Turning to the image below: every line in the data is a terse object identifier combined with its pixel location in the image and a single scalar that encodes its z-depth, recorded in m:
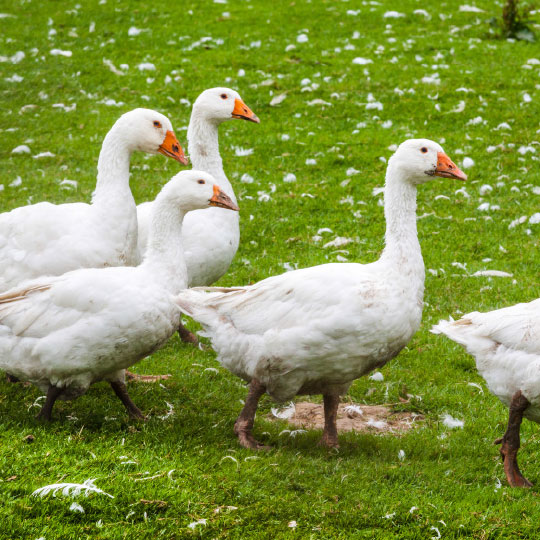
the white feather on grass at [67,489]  9.49
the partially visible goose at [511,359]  11.52
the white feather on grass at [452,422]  13.68
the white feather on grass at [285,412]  14.14
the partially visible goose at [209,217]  16.22
